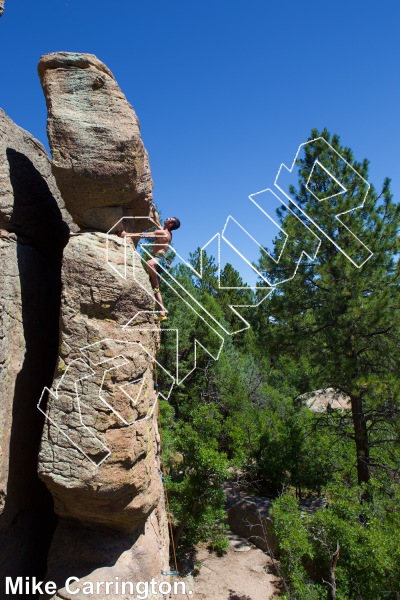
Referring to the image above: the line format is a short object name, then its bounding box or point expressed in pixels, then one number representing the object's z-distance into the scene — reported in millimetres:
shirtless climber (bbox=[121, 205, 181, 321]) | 5340
